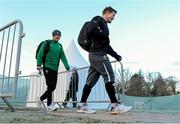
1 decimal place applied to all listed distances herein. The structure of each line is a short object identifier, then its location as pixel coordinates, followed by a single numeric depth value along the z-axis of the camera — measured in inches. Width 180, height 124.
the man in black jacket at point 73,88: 360.5
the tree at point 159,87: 1394.2
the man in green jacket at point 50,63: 229.1
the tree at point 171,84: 1238.9
